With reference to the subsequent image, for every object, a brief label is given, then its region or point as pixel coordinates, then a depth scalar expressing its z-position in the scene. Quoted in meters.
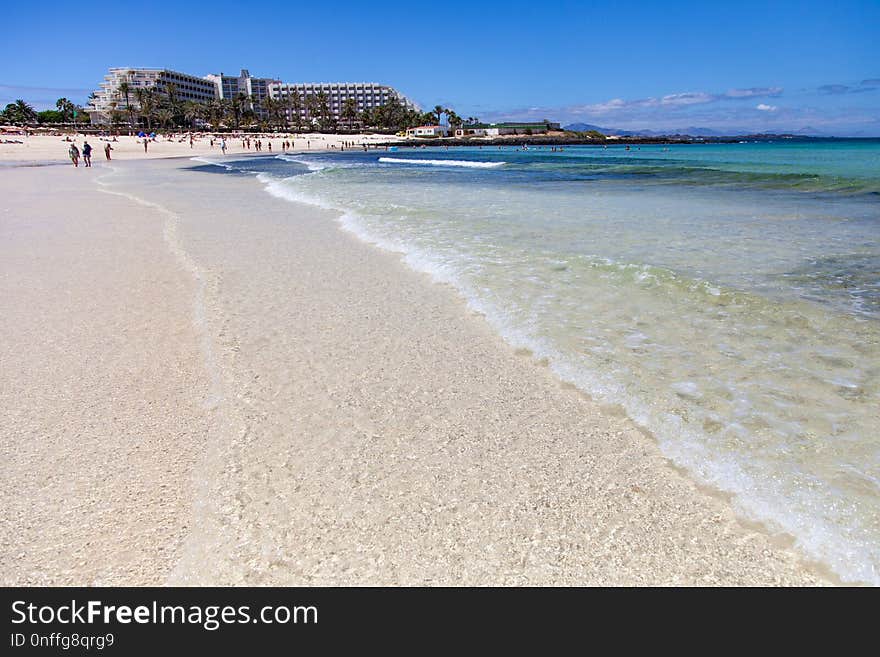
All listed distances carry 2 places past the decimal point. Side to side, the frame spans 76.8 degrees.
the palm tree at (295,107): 159.12
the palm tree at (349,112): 174.00
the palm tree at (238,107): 143.25
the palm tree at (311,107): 168.62
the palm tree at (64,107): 138.27
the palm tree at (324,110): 165.38
